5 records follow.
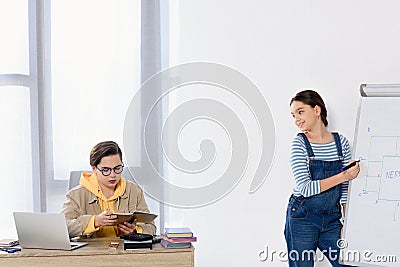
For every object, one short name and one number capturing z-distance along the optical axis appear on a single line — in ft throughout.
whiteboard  11.19
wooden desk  9.38
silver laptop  9.53
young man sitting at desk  11.08
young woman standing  11.97
